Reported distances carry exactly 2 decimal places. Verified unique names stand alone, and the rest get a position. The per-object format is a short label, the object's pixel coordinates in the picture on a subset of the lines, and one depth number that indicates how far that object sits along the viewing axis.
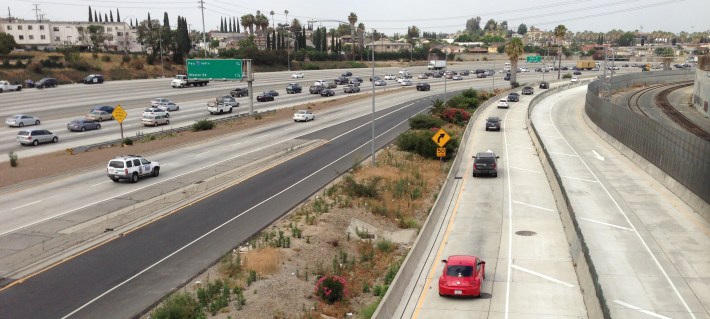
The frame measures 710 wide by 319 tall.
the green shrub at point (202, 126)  64.88
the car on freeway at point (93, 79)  106.50
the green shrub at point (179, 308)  19.47
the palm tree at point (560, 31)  164.12
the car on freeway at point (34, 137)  55.41
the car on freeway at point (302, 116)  75.31
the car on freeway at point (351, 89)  112.62
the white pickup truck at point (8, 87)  91.84
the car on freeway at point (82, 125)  64.62
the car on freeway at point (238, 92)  100.19
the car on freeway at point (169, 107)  80.05
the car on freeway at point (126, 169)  39.84
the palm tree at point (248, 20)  188.25
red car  21.48
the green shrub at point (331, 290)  22.20
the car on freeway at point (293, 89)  110.00
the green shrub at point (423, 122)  68.69
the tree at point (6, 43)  113.53
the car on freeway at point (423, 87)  122.94
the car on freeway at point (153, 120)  69.31
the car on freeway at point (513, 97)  99.81
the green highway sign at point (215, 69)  77.75
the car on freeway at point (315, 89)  109.94
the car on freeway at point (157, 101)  82.59
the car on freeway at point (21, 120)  65.88
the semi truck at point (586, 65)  190.25
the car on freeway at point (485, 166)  42.97
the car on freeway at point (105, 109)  72.75
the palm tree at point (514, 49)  130.00
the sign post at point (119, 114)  54.50
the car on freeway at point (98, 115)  71.12
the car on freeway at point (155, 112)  70.16
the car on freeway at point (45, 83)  96.81
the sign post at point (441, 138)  42.94
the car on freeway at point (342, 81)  130.12
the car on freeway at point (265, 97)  95.69
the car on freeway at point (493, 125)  66.94
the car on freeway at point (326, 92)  105.69
